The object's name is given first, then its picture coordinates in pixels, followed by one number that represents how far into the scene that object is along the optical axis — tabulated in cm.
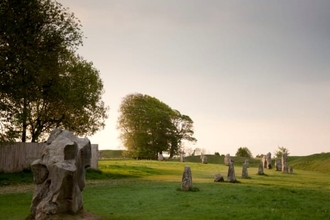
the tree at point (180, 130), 9794
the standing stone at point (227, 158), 7784
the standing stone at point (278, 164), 6192
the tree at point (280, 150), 9884
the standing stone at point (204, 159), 8036
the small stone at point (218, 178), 3722
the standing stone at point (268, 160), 6783
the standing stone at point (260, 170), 4972
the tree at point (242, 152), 10275
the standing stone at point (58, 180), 1691
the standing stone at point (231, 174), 3688
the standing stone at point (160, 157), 8504
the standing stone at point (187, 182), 2861
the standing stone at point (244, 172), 4306
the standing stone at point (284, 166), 5560
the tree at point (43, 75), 3291
